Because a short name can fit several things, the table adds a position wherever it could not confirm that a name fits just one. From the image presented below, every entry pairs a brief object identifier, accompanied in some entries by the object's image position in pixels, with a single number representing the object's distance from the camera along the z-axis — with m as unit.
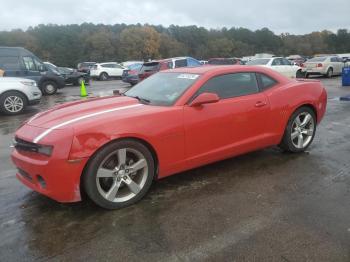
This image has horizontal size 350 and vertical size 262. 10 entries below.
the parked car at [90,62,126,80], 31.17
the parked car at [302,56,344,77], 22.33
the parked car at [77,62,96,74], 41.34
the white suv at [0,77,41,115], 10.77
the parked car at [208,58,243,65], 18.94
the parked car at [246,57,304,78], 19.29
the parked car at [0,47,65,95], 15.05
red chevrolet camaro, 3.50
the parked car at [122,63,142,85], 20.12
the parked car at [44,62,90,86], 22.81
